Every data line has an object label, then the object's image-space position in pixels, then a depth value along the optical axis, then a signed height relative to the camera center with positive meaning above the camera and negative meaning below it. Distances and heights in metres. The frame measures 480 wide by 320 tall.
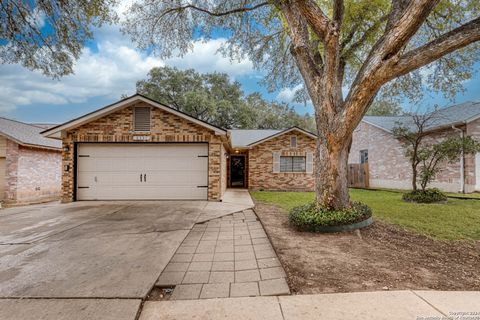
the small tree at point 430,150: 8.16 +0.61
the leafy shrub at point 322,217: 4.75 -1.10
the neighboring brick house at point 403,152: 10.10 +0.91
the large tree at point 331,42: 4.35 +3.50
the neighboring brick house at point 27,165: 10.52 -0.09
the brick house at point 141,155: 8.60 +0.35
